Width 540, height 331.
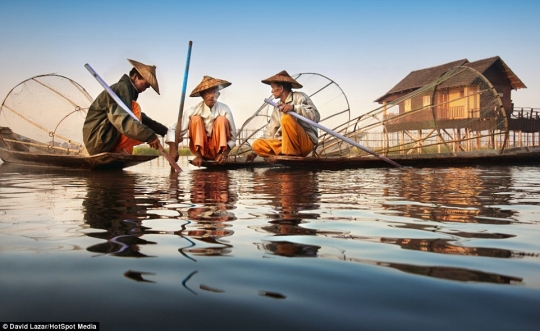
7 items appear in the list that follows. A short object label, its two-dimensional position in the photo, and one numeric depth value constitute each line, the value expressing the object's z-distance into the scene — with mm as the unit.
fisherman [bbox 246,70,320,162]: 6805
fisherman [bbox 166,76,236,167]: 6848
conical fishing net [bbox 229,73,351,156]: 8252
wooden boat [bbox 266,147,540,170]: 6625
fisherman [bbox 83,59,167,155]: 5656
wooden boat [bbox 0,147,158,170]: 6199
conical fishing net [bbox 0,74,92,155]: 8125
